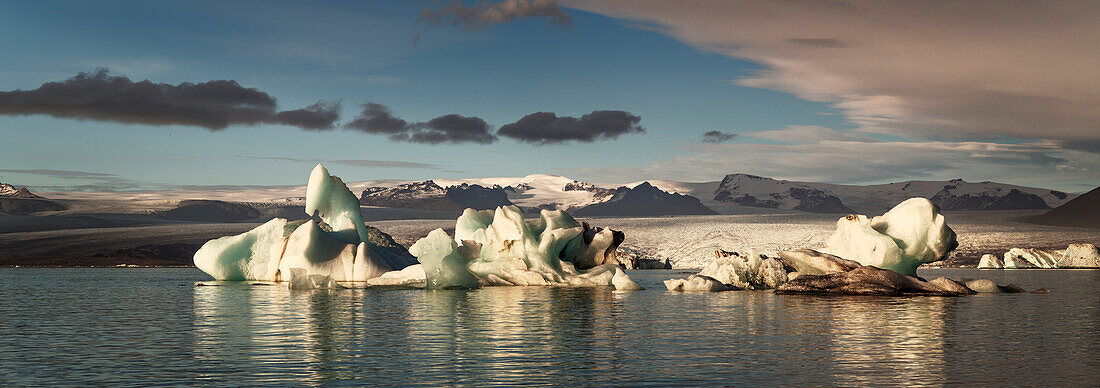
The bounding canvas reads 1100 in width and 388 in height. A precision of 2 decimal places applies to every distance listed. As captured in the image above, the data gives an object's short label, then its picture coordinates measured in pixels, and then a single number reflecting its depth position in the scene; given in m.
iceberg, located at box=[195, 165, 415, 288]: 44.09
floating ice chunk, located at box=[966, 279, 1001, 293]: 38.56
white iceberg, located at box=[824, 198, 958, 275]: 39.53
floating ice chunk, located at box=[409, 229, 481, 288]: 40.75
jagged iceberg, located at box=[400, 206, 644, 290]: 41.69
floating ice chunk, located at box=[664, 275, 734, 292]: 40.91
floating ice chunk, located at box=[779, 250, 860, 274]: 38.50
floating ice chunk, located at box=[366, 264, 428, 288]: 43.09
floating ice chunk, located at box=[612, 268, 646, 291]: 42.06
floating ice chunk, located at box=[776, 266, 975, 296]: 36.09
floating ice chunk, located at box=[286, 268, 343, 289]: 43.03
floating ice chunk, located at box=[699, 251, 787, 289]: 41.62
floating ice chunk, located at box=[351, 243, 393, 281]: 45.75
